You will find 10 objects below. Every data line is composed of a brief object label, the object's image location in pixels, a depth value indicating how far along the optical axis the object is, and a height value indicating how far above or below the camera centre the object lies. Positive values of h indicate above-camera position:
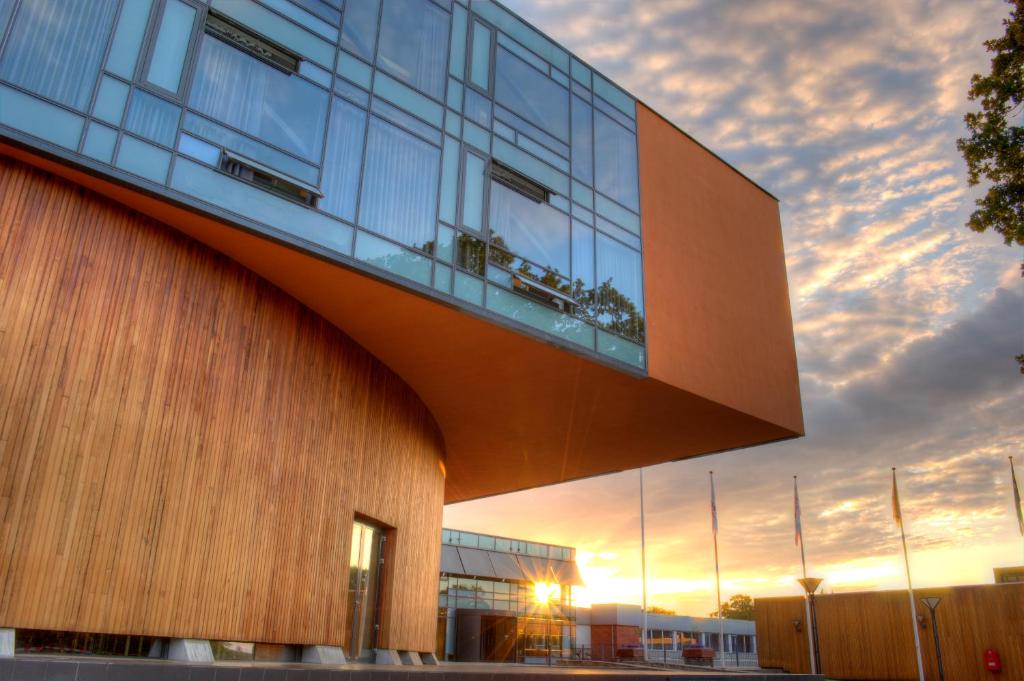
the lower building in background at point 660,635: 43.91 -1.47
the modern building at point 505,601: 34.53 +0.29
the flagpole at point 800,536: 31.92 +3.38
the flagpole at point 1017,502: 28.45 +4.59
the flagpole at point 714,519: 32.05 +3.97
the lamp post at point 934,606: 26.05 +0.52
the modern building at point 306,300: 9.24 +5.03
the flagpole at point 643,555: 34.91 +2.58
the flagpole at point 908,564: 29.05 +2.19
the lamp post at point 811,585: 28.17 +1.19
